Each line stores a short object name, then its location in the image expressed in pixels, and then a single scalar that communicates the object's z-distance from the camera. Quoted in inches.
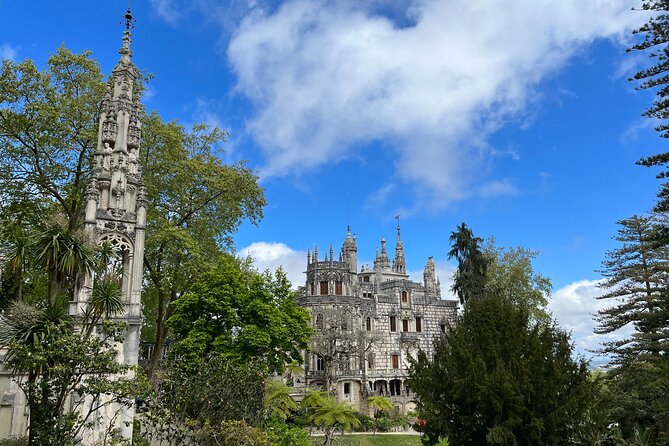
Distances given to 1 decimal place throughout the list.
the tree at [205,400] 571.8
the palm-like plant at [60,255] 550.6
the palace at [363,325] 1786.4
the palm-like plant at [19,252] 577.0
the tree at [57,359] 446.3
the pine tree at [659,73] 653.3
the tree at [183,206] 1006.4
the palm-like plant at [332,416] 1105.4
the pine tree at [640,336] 835.4
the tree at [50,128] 906.7
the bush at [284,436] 664.4
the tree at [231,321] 907.4
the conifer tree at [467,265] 1421.0
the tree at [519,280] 1445.6
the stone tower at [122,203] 644.1
